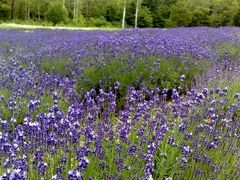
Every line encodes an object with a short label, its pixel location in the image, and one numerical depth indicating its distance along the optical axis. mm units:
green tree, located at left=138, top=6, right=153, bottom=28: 36594
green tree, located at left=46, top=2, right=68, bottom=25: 36188
